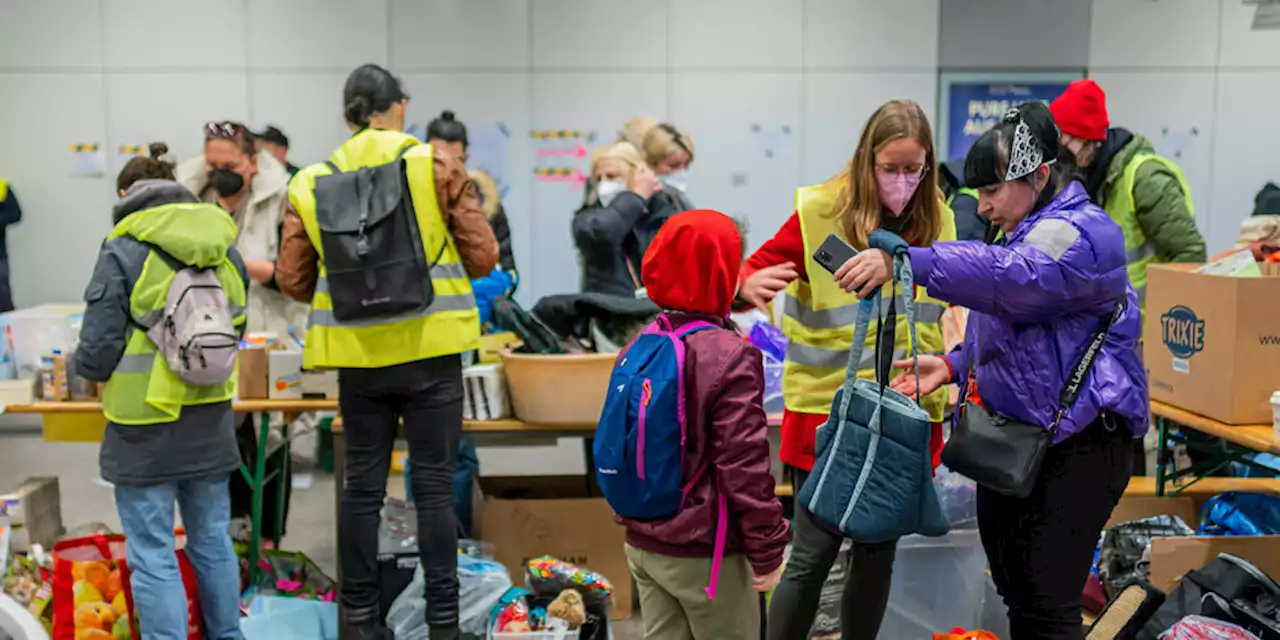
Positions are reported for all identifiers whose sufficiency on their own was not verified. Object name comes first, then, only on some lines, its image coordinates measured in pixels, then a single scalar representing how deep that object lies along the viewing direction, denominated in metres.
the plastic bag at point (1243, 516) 3.09
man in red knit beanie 3.97
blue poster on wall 6.67
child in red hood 2.12
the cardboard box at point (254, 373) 3.63
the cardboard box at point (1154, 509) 3.42
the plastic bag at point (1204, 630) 2.53
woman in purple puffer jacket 1.99
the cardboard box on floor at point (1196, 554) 2.74
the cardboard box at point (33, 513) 3.41
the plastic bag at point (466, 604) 3.25
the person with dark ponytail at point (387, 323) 2.95
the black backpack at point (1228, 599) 2.55
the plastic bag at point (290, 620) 3.29
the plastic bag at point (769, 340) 3.66
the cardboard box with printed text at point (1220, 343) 2.78
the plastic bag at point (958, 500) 3.36
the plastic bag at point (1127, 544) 3.20
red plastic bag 3.16
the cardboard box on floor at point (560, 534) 3.56
